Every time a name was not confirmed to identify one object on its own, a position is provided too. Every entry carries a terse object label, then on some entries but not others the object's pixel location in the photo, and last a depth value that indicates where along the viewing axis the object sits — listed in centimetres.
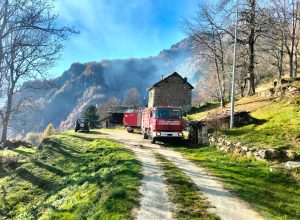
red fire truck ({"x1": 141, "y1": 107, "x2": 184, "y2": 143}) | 1588
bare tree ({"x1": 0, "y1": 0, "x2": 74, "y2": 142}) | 992
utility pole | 1364
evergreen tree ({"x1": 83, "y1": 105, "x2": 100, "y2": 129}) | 4480
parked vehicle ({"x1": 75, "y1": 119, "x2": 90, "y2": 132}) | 2802
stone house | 4020
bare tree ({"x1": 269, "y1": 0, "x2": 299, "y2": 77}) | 1986
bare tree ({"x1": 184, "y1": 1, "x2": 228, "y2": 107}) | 2318
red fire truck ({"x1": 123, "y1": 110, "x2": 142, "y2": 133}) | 2542
